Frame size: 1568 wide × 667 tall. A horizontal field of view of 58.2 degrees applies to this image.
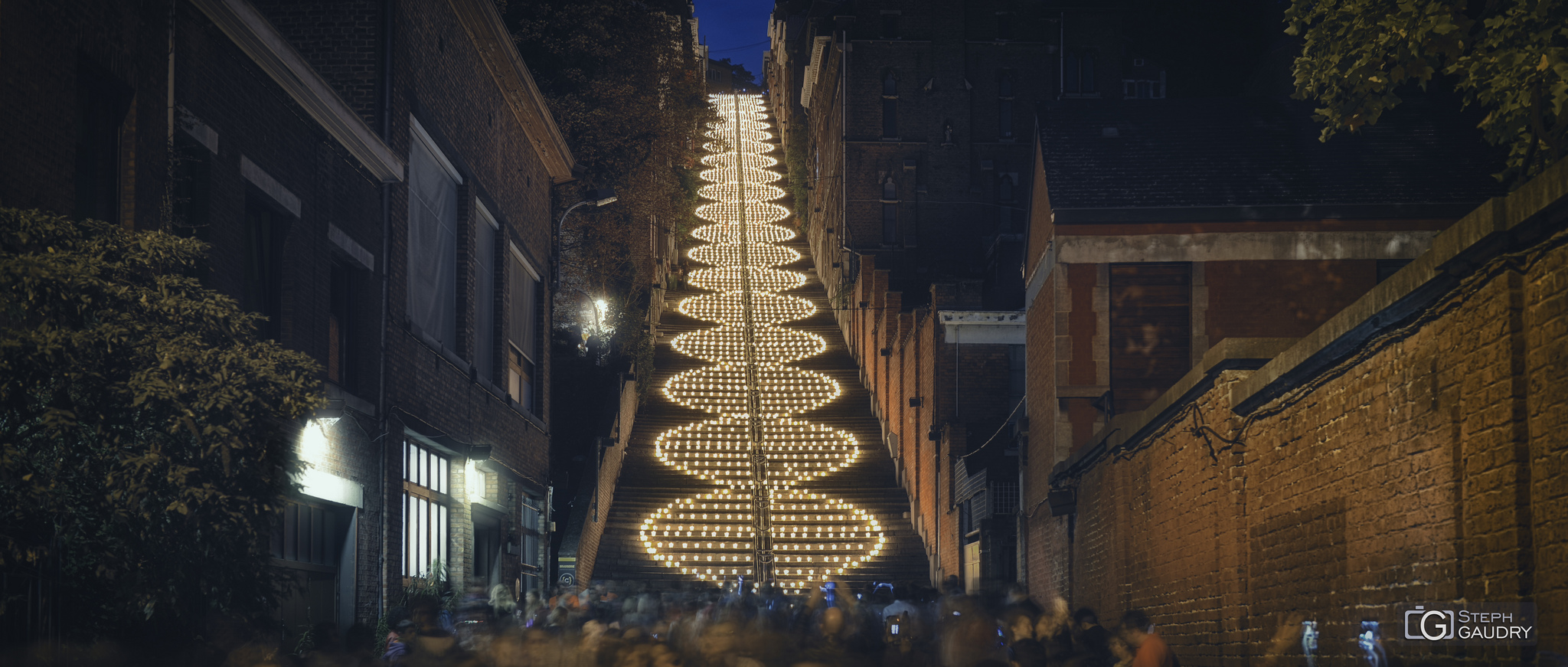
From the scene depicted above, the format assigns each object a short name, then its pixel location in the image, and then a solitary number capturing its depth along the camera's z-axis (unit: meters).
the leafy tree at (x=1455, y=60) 13.26
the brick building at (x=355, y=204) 11.07
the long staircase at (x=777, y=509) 28.64
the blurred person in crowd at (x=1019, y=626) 10.84
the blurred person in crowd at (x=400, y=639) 11.41
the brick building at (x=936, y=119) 53.09
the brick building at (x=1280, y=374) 7.07
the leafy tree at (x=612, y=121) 34.19
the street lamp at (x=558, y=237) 29.91
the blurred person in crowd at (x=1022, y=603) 12.22
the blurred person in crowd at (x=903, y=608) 15.65
